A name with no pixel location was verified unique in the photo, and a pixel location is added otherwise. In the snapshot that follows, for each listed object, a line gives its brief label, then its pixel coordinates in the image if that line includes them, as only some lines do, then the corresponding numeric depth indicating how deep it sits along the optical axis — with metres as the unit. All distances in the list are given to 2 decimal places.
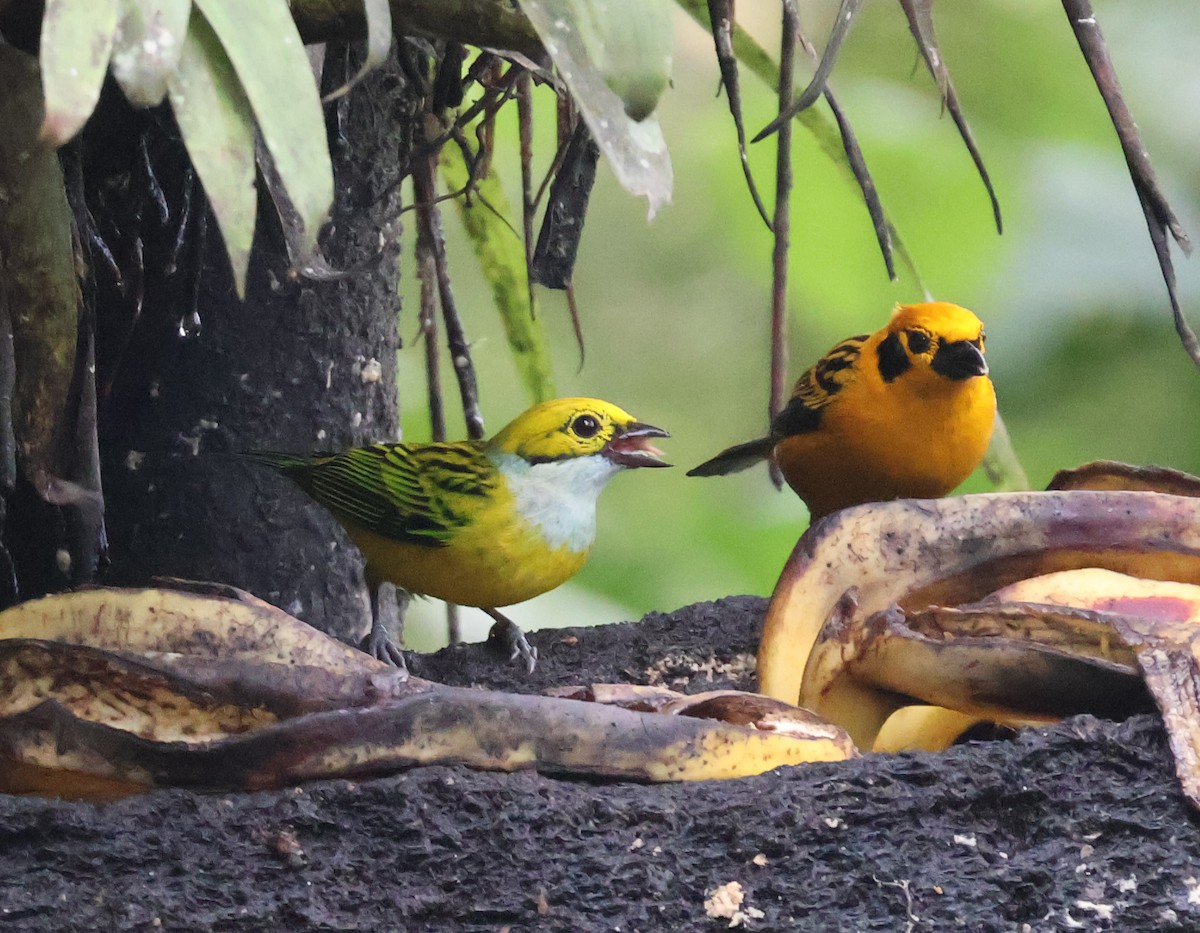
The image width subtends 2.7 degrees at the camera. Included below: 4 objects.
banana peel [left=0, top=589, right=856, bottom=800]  5.22
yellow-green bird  6.23
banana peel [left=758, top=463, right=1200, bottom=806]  6.08
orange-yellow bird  6.30
